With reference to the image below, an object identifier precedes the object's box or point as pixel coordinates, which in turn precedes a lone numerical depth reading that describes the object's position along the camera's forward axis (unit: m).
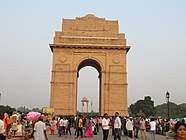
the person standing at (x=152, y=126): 10.50
